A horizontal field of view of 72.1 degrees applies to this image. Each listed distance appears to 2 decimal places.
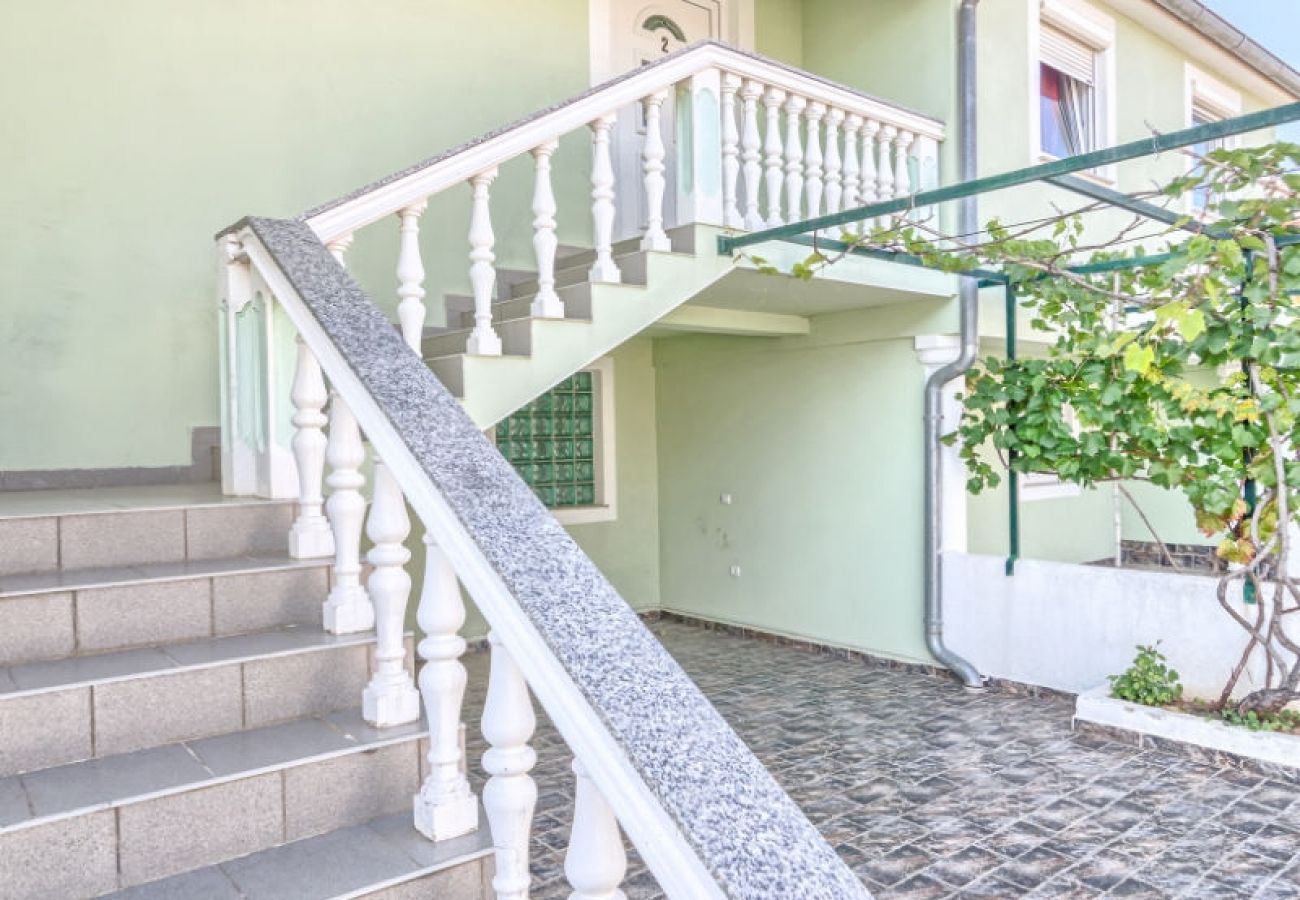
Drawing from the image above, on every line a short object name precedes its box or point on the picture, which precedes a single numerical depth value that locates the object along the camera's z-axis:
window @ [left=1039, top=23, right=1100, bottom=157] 7.39
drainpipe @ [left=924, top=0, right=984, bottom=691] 5.81
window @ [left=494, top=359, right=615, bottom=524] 7.03
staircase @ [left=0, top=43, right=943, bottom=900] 1.22
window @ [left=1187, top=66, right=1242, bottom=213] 9.02
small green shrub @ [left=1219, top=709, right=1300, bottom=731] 4.35
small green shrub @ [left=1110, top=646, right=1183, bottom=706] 4.77
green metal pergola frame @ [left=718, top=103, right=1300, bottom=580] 3.27
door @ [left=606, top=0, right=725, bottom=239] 6.59
